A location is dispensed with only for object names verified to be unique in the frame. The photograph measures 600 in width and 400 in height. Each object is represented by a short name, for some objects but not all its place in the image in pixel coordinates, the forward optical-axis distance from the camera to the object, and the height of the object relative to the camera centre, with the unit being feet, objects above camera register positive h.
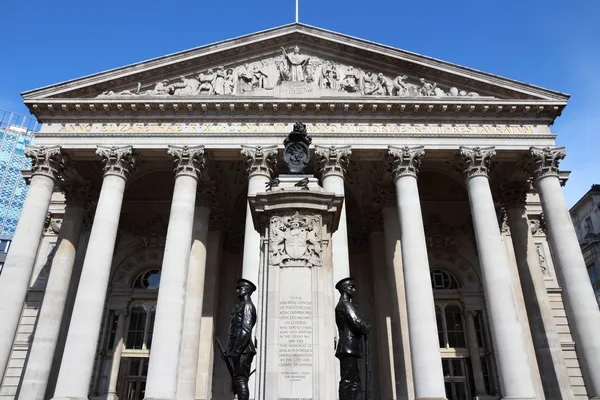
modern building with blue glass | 246.27 +119.72
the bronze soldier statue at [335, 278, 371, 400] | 27.63 +4.35
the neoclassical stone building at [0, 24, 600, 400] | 67.26 +32.97
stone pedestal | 27.45 +7.67
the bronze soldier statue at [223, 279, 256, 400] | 27.73 +4.52
